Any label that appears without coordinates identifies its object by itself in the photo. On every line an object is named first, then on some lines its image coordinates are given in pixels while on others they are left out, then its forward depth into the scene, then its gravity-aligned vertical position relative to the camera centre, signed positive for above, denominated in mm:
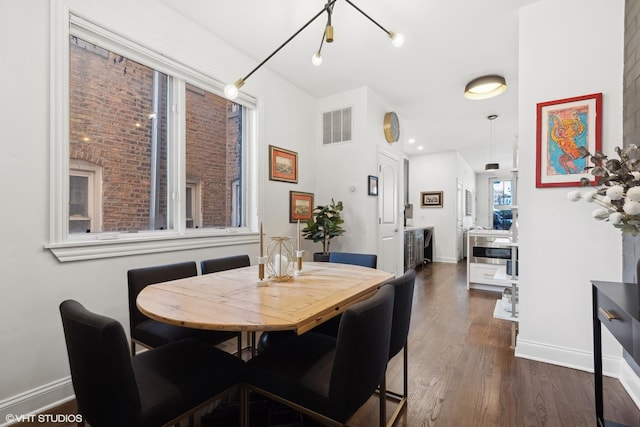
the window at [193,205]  2713 +71
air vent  3951 +1200
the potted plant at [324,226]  3596 -162
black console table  1093 -441
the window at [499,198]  10109 +530
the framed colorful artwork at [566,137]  2133 +575
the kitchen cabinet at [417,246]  5758 -725
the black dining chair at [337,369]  1040 -668
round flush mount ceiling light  3473 +1536
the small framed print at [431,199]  7406 +361
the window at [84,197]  2004 +106
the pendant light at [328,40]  1586 +992
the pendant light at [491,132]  4939 +1612
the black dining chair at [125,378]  949 -664
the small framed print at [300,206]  3740 +93
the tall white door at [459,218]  7312 -121
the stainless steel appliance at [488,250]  4297 -554
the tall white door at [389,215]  4133 -31
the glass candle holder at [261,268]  1693 -325
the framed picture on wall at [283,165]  3457 +593
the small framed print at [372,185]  3867 +371
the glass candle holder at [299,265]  1935 -355
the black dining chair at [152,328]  1728 -702
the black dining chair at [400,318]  1438 -563
